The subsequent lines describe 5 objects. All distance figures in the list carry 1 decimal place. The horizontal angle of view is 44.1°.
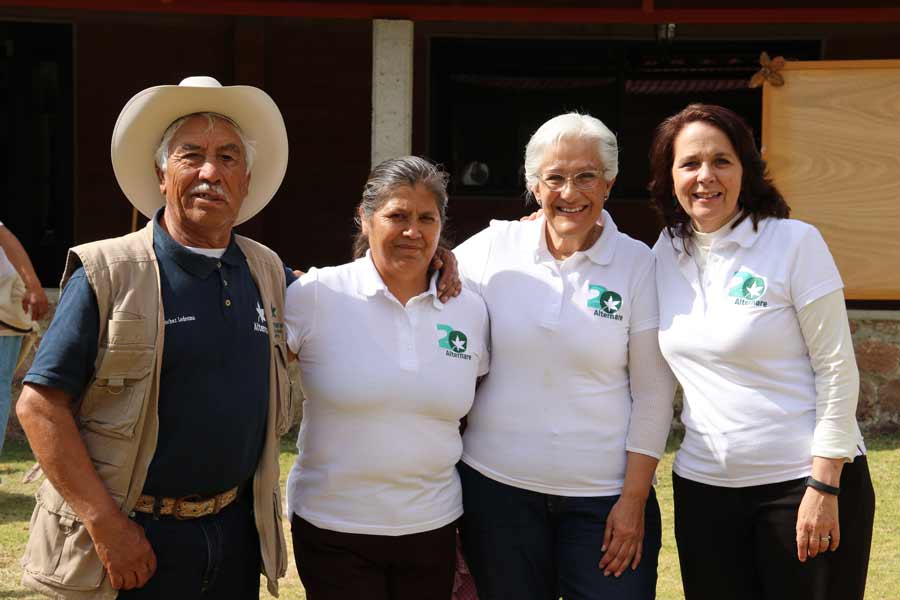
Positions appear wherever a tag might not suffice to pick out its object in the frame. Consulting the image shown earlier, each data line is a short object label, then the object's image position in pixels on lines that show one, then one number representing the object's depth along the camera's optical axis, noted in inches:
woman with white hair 121.6
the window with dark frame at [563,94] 408.8
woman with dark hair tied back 116.3
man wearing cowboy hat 101.4
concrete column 296.0
